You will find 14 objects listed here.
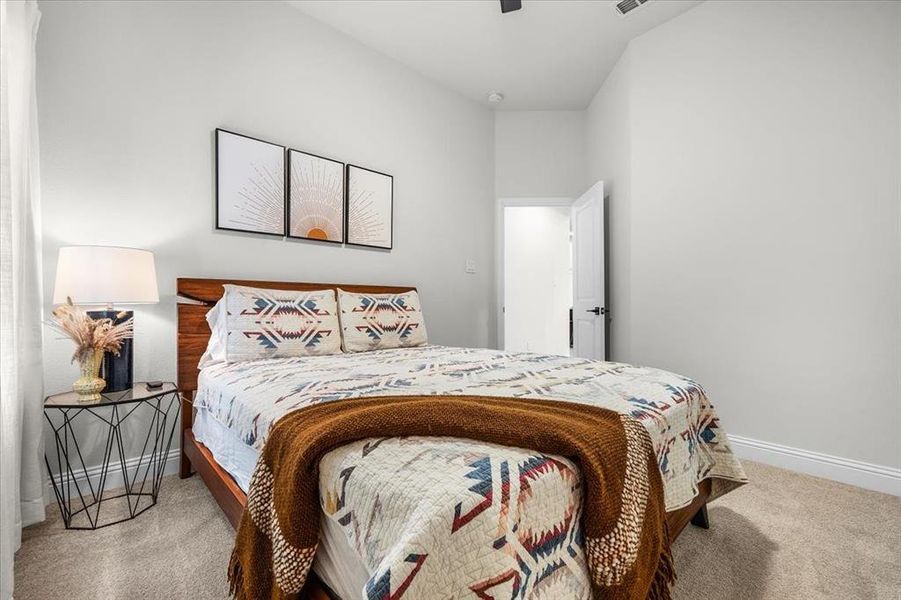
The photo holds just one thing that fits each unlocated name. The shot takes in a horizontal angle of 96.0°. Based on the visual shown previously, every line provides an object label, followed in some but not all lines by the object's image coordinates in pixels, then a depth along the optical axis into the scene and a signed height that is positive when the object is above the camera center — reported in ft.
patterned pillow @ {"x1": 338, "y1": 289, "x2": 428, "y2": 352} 8.26 -0.52
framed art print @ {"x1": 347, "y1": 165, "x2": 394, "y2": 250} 10.17 +2.34
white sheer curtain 4.54 -0.12
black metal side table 5.95 -2.58
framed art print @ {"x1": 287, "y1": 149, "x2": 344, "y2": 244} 9.11 +2.35
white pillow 6.99 -0.69
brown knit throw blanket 2.74 -1.36
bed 2.38 -1.20
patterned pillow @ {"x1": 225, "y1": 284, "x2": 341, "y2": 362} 6.81 -0.46
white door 11.73 +0.66
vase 5.86 -1.19
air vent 9.05 +6.56
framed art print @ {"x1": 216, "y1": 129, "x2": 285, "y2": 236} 8.08 +2.36
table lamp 5.80 +0.24
